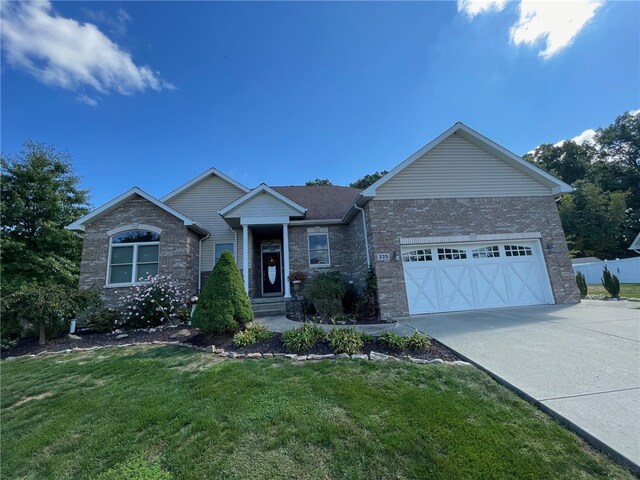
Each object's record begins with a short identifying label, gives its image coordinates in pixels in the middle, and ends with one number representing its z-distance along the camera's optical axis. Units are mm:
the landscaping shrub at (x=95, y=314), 9094
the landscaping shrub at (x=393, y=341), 5391
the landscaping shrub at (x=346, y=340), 5363
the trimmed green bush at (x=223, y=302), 6617
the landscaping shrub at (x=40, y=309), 7723
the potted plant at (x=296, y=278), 11602
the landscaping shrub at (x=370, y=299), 9273
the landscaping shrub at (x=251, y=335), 6203
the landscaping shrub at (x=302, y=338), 5672
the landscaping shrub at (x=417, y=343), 5371
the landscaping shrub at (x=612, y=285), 11344
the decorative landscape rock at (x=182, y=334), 7621
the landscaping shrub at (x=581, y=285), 12516
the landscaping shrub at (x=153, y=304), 9562
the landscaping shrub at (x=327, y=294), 9688
